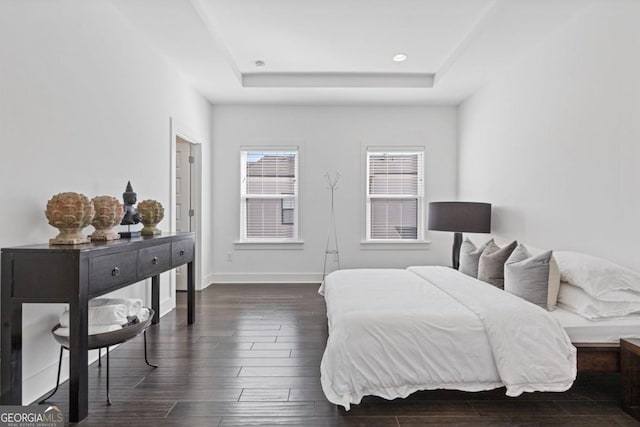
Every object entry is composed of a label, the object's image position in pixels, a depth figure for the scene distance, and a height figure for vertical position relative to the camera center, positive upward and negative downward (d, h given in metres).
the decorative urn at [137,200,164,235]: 3.01 -0.05
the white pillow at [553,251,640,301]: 2.29 -0.42
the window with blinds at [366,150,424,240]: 5.59 +0.24
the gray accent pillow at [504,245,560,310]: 2.50 -0.47
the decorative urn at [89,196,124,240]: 2.33 -0.05
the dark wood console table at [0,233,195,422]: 1.86 -0.44
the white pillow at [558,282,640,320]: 2.25 -0.58
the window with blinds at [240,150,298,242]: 5.56 +0.18
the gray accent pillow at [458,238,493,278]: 3.47 -0.44
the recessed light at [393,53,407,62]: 4.08 +1.73
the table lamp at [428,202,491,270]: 4.08 -0.06
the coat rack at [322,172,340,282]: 5.48 -0.29
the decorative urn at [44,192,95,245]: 2.02 -0.04
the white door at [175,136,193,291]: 4.96 +0.32
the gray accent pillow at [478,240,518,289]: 3.02 -0.45
